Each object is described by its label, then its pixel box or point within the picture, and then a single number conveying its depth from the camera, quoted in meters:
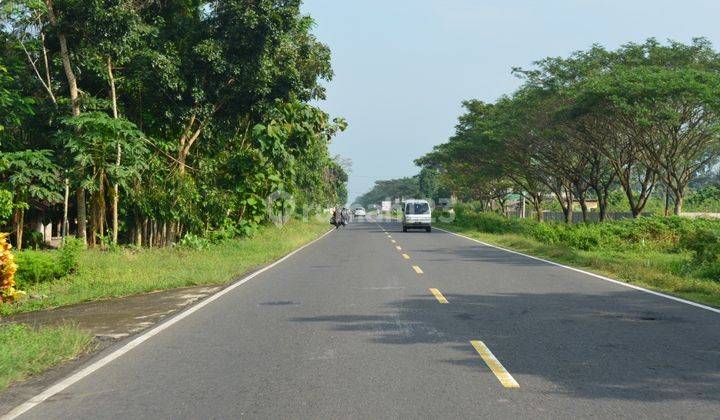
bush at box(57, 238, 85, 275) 14.41
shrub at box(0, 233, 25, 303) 10.45
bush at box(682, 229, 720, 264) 18.00
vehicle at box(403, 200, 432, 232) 42.97
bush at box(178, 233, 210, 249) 21.73
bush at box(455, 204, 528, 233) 40.50
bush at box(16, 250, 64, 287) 13.89
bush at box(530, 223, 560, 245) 28.75
